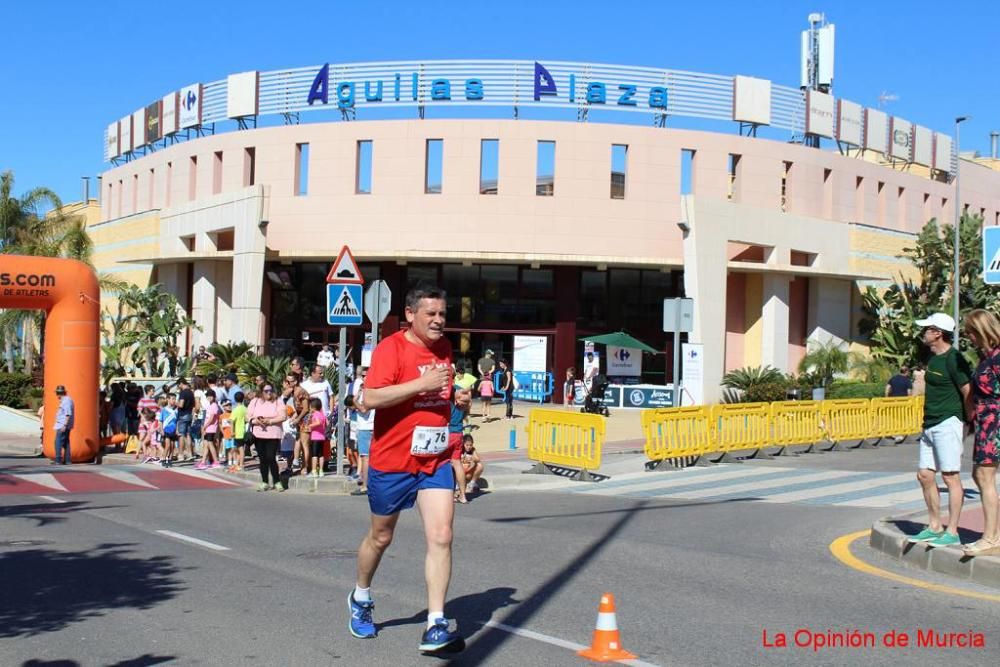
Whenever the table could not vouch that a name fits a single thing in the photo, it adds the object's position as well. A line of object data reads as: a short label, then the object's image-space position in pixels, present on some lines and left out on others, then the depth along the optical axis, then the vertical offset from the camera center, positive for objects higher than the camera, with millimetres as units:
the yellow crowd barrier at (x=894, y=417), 22131 -1024
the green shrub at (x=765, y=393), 31406 -796
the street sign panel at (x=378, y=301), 15484 +814
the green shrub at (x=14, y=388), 36125 -1314
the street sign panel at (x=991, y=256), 9805 +1062
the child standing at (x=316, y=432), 16359 -1170
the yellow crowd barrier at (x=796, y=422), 19906 -1060
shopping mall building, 34375 +4931
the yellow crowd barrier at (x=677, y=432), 17594 -1136
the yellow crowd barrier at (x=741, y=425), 18578 -1067
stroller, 28297 -980
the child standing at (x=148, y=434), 21703 -1652
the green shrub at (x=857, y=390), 31266 -676
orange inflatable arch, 21531 +455
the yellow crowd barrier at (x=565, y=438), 16453 -1215
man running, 5742 -493
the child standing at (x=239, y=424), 18453 -1199
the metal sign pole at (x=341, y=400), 14618 -608
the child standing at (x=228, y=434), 19156 -1460
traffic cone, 5676 -1461
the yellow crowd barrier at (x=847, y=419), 20969 -1027
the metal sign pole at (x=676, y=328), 18691 +620
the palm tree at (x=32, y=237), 42562 +4821
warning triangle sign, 14742 +1184
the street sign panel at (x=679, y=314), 18641 +862
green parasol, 34562 +738
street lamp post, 34112 +4680
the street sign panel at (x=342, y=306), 14750 +698
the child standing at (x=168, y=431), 20828 -1518
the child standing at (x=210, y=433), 19875 -1474
